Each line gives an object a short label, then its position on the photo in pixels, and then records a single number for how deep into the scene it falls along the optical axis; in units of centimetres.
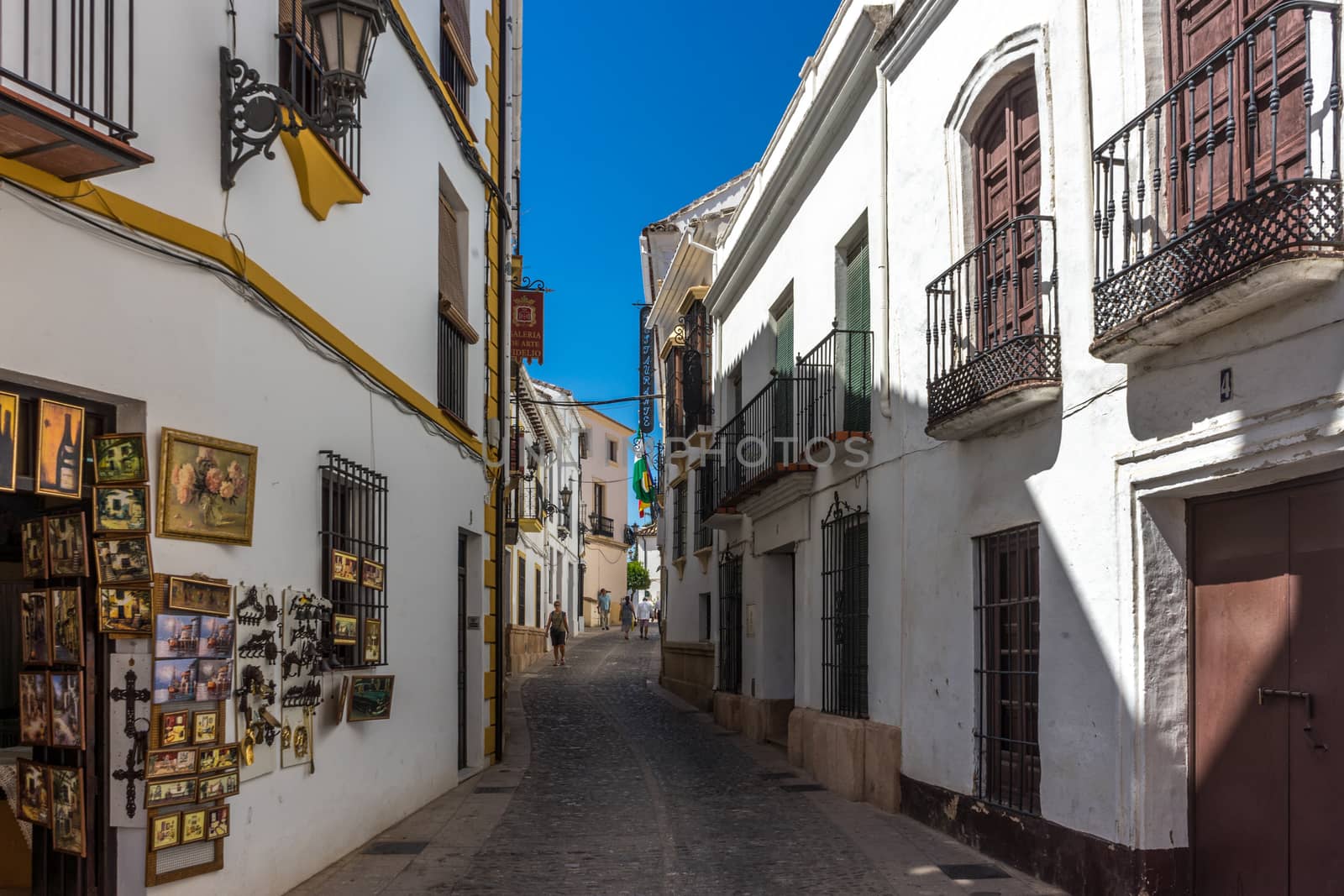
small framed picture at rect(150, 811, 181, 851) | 502
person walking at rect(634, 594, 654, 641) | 3866
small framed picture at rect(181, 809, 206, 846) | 517
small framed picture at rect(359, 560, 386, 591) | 761
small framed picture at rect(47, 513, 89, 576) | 496
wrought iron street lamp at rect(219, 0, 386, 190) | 548
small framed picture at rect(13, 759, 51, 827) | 499
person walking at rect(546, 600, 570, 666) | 2658
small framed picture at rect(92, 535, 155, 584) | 496
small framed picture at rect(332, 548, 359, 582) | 711
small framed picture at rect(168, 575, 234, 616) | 521
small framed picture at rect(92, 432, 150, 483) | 495
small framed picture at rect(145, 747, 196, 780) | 507
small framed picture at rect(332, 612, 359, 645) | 711
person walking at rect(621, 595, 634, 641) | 3912
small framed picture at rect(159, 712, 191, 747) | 516
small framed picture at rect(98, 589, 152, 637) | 496
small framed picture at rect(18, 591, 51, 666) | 505
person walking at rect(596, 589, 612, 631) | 4547
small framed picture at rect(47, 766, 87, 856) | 488
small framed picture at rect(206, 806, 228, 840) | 531
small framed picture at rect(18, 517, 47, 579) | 509
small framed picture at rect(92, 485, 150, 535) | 495
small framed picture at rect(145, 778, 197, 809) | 505
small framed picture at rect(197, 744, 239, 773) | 536
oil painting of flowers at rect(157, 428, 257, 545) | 520
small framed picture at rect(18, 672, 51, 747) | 500
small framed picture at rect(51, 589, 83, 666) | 496
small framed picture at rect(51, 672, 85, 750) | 492
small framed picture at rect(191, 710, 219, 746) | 534
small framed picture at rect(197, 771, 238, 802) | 531
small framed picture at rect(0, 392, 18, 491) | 442
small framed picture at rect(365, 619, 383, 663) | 776
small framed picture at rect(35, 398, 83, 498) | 463
